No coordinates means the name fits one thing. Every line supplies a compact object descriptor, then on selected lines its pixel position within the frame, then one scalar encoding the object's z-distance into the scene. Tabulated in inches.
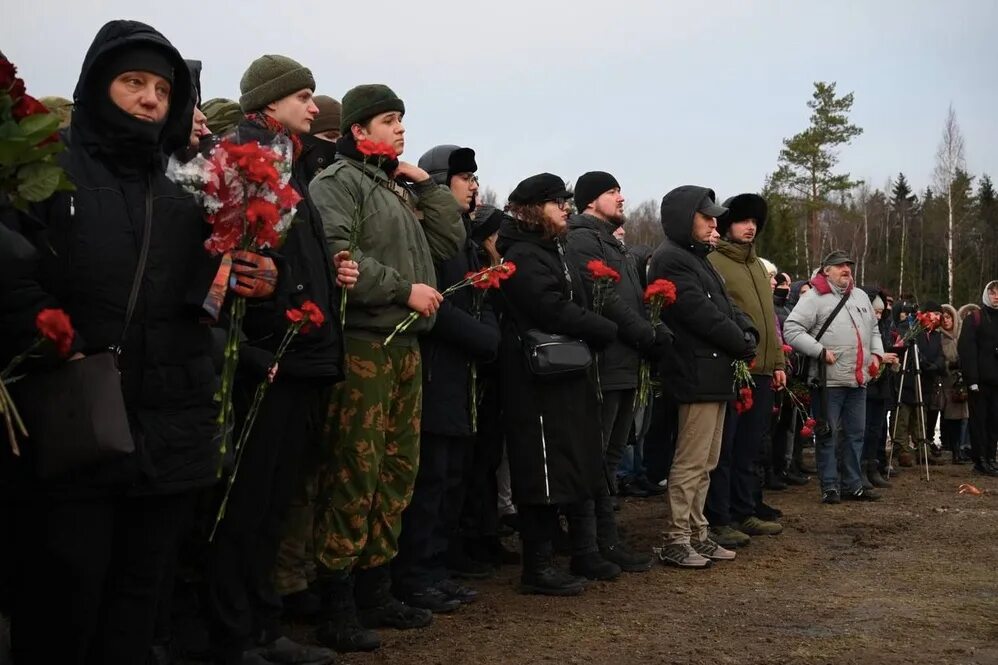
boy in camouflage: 200.8
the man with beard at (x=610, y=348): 276.1
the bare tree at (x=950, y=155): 2167.1
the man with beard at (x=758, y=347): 343.9
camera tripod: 515.6
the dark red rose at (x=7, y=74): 117.4
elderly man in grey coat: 416.2
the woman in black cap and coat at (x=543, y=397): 254.8
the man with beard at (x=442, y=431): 235.3
